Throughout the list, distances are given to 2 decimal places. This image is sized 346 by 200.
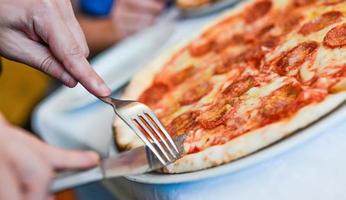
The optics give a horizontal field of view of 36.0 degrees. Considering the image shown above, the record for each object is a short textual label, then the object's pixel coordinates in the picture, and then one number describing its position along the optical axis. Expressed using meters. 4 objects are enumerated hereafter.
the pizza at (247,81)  0.58
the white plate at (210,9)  1.13
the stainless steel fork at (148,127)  0.59
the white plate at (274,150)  0.55
